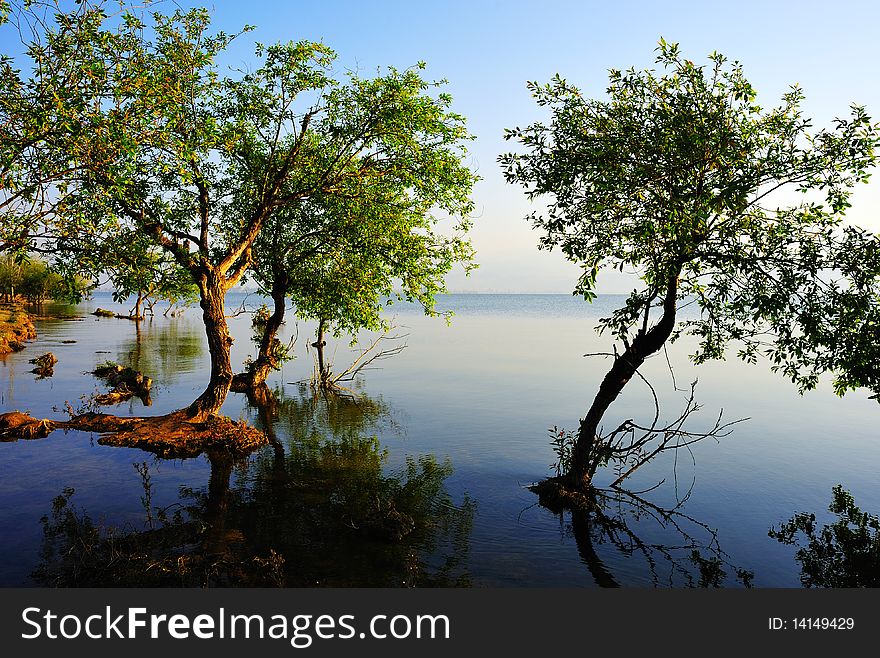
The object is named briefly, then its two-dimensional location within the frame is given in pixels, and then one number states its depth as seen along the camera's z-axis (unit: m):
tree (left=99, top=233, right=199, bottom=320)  18.33
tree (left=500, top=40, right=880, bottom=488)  12.45
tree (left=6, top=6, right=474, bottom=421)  14.87
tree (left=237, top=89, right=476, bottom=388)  22.73
